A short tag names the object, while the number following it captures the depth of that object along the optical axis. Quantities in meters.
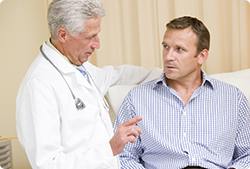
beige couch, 2.02
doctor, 1.56
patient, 1.87
